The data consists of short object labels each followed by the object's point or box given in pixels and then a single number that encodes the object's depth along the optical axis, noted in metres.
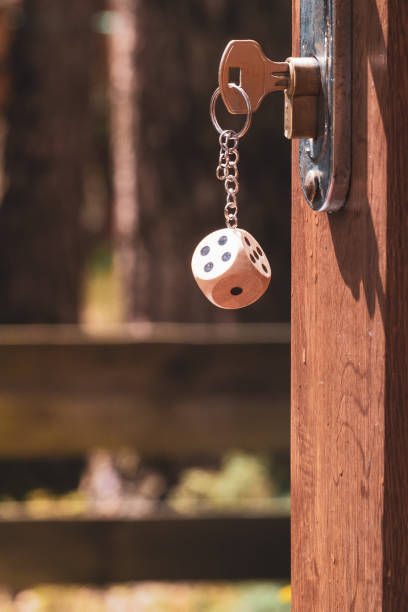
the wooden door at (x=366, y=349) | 0.90
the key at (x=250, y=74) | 0.96
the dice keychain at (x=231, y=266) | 0.97
